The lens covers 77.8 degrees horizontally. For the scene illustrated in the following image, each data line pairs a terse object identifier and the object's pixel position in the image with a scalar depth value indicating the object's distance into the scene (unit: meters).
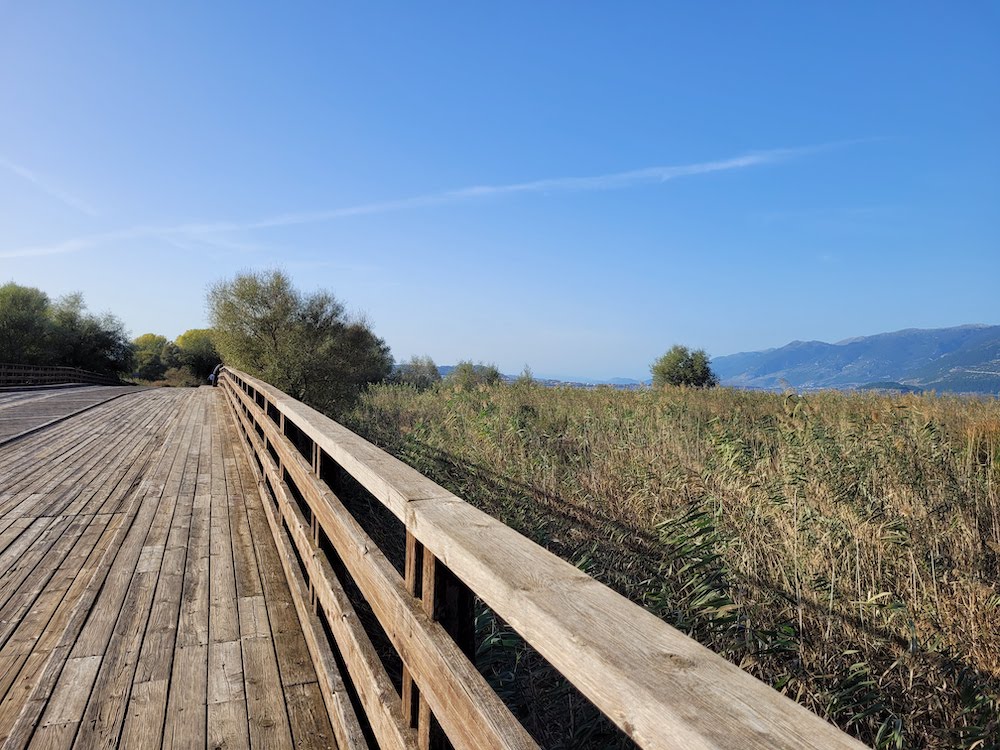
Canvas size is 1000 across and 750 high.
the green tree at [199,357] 48.50
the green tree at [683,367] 52.38
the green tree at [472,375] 21.59
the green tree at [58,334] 33.12
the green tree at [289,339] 21.98
